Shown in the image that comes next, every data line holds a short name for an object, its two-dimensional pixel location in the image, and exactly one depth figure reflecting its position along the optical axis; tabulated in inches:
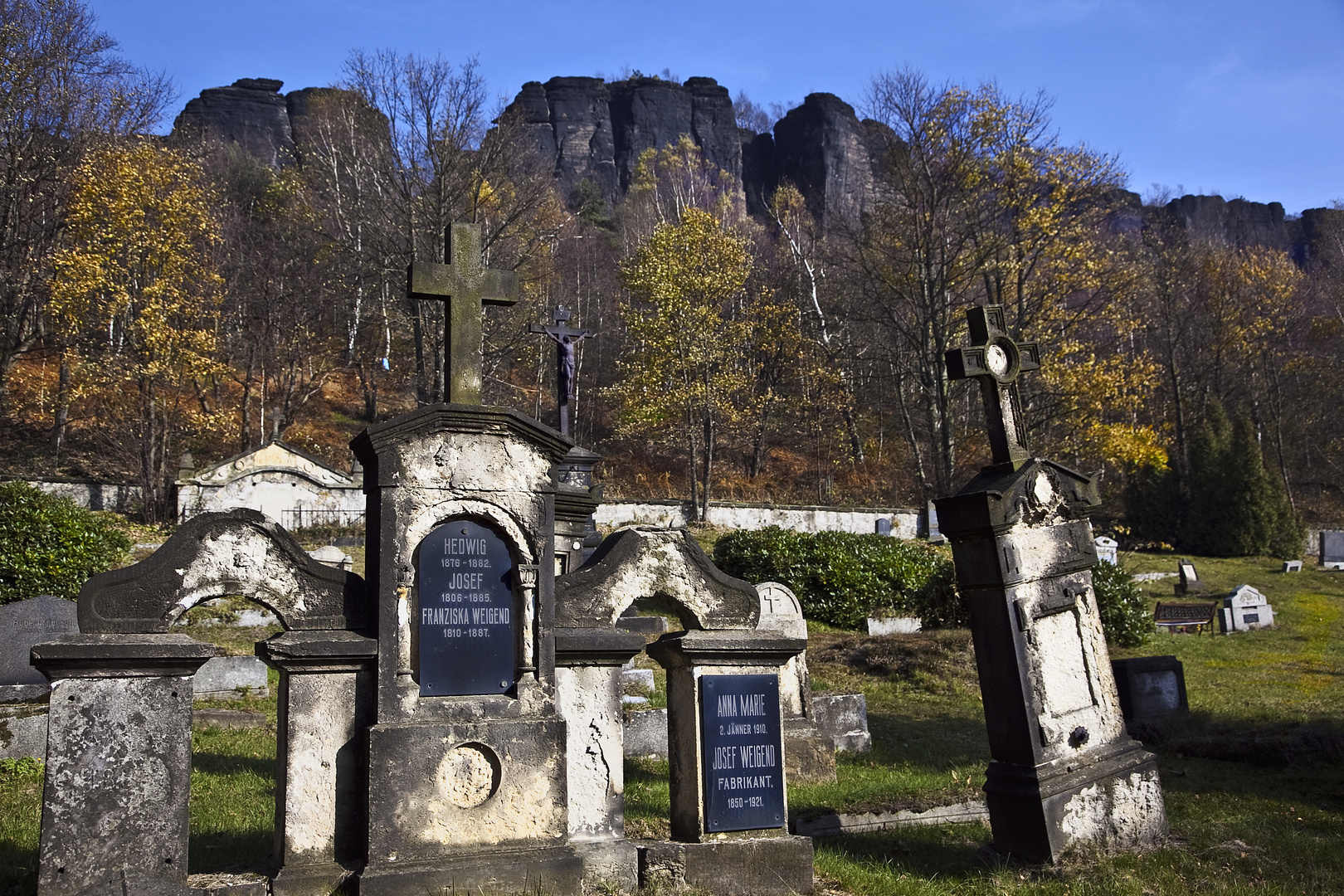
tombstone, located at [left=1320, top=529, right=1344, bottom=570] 1062.4
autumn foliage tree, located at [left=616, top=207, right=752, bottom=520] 1237.7
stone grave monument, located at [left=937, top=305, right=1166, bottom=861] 233.0
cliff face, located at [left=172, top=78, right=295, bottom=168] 2903.5
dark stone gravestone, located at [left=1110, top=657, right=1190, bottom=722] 412.2
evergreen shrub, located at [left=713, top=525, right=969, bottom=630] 649.0
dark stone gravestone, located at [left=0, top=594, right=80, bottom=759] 333.7
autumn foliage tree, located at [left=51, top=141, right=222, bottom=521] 971.3
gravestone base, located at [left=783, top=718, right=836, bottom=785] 341.4
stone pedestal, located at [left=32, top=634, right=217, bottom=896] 172.6
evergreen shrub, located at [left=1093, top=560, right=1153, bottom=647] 614.9
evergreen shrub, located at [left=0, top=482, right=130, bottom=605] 483.8
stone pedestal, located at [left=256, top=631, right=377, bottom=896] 189.9
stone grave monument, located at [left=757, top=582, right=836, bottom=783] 342.3
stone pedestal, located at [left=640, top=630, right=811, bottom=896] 215.9
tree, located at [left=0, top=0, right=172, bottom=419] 815.1
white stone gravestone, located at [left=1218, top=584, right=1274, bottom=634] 714.2
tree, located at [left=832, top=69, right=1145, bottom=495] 916.6
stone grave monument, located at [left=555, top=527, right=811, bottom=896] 216.4
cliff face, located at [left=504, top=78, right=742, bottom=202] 3277.6
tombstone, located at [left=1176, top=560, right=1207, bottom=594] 893.2
